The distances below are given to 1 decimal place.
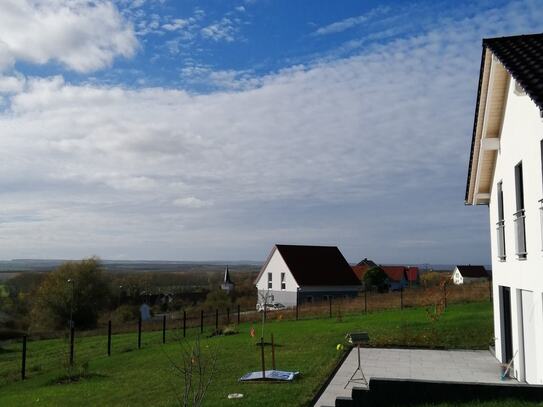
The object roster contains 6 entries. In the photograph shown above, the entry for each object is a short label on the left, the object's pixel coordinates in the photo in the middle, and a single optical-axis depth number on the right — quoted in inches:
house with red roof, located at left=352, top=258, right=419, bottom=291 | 2457.2
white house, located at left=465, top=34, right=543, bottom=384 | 305.4
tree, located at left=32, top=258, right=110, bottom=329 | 1726.1
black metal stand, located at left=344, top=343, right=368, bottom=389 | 378.4
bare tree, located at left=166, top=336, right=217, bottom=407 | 248.1
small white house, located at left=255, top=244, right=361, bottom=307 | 1750.7
